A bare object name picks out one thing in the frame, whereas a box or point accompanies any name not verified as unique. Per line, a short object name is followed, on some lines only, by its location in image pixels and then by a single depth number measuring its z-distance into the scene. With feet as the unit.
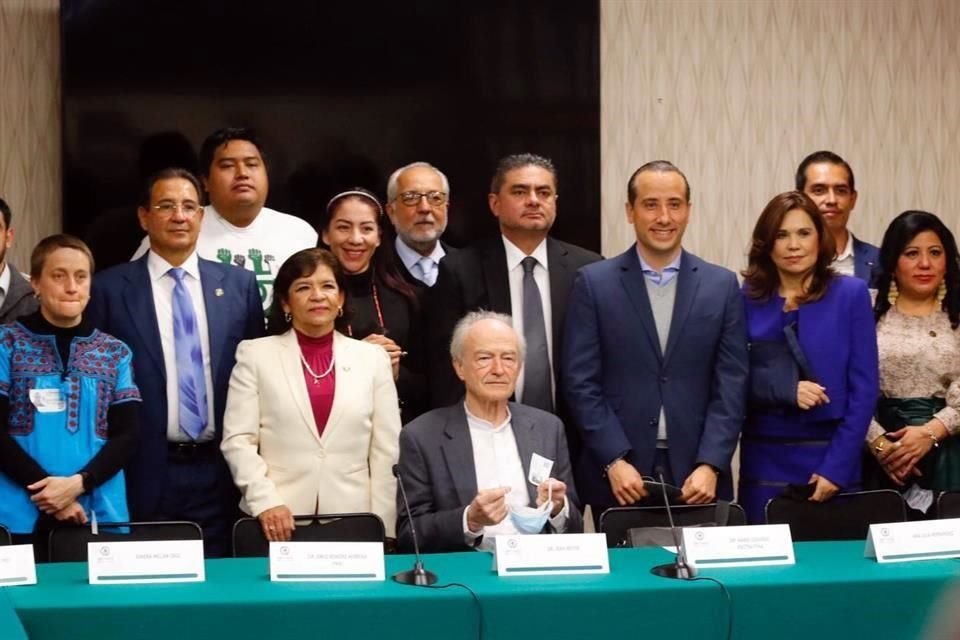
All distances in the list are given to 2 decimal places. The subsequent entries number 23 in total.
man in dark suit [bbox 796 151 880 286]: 28.40
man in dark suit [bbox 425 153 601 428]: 25.20
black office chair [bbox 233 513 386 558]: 21.06
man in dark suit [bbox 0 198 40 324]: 23.97
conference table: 15.57
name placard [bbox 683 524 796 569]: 17.84
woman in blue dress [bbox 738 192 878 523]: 24.13
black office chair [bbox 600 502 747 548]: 21.57
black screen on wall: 30.91
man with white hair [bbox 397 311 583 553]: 20.68
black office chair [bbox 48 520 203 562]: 20.10
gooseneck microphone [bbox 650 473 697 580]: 17.16
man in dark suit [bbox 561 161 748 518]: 23.94
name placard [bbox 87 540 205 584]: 16.80
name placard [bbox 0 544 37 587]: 16.88
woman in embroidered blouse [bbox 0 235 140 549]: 21.88
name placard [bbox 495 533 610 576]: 17.31
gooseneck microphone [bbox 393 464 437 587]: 16.74
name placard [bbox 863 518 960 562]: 18.42
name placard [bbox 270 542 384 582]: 16.98
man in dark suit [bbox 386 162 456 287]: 27.58
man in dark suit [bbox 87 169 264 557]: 23.50
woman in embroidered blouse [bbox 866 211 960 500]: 25.21
